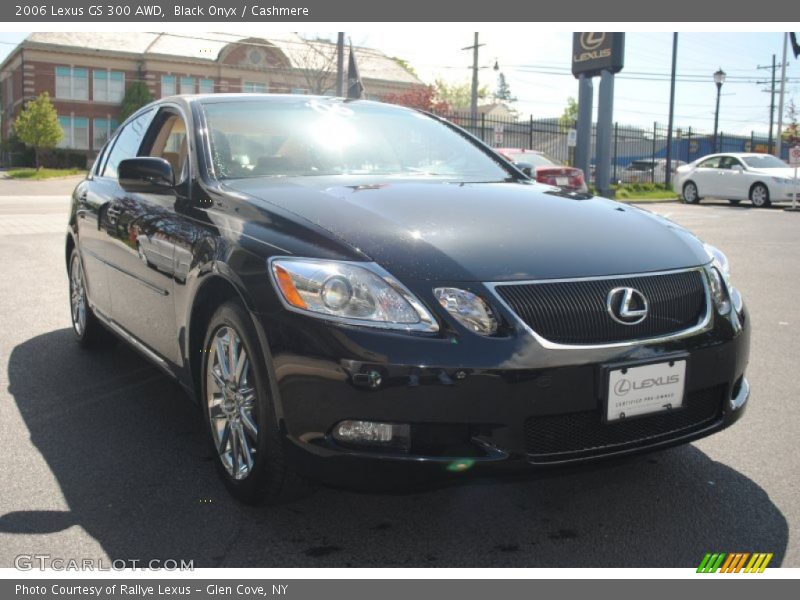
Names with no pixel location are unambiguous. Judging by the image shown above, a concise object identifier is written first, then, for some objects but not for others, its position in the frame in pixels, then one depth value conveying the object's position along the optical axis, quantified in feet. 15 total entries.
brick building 166.20
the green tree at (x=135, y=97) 169.58
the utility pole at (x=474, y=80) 126.29
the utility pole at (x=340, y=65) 91.93
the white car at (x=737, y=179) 70.95
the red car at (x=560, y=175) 51.24
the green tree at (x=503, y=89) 482.28
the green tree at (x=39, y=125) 143.64
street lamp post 109.19
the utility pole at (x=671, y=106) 105.81
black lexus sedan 8.77
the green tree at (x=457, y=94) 292.20
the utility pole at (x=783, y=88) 142.63
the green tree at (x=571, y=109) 382.03
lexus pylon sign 81.66
